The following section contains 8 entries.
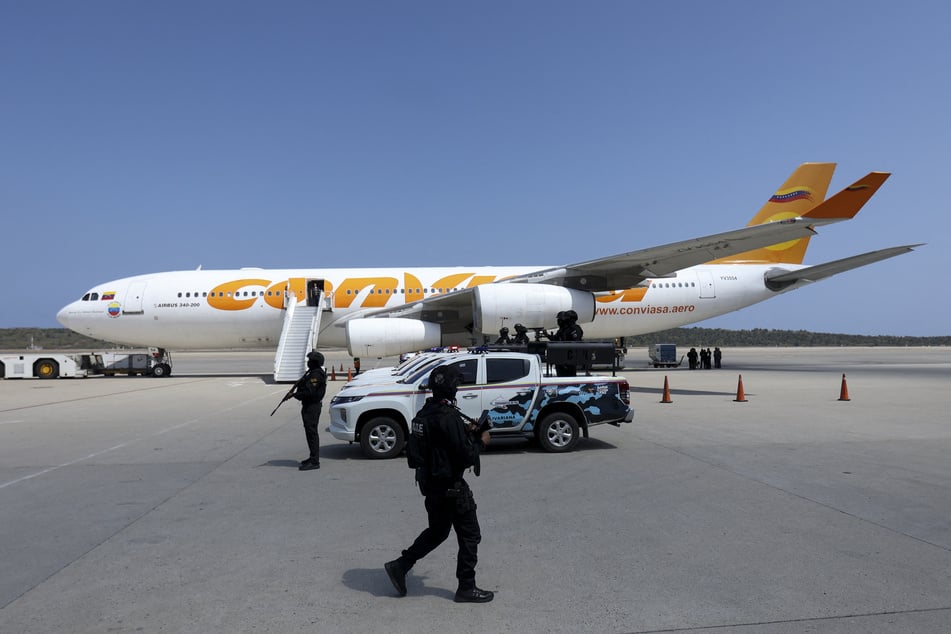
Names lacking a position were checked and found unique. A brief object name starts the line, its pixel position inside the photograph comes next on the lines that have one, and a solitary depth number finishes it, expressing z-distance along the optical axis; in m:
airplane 26.61
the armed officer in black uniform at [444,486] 4.71
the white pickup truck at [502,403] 10.17
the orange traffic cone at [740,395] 16.98
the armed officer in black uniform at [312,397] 9.38
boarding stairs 23.23
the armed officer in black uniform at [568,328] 13.70
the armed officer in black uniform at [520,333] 17.66
